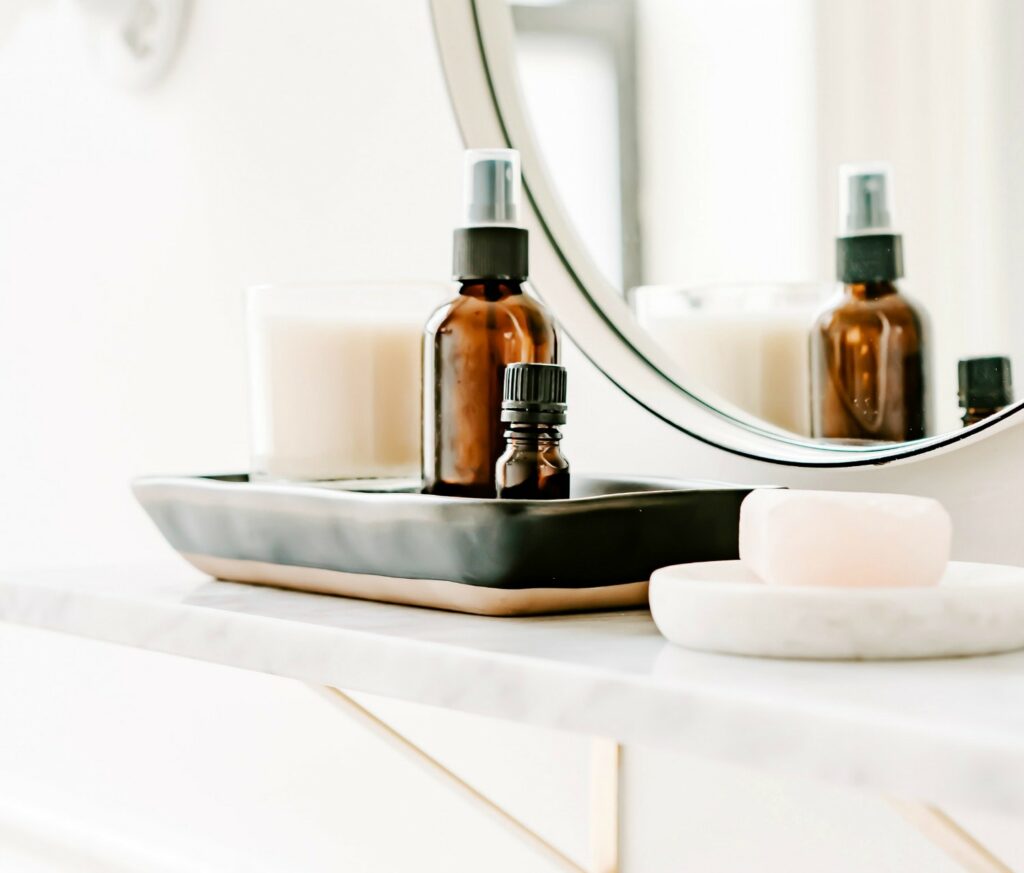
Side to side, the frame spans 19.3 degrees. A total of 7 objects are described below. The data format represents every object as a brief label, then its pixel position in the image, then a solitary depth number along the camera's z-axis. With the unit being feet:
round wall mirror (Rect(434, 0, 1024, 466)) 2.99
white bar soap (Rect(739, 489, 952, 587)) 2.65
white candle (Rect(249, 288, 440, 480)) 3.16
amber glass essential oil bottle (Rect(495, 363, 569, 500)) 2.84
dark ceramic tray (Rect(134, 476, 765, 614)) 2.78
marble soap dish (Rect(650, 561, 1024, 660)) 2.59
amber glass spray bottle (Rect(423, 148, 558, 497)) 2.99
